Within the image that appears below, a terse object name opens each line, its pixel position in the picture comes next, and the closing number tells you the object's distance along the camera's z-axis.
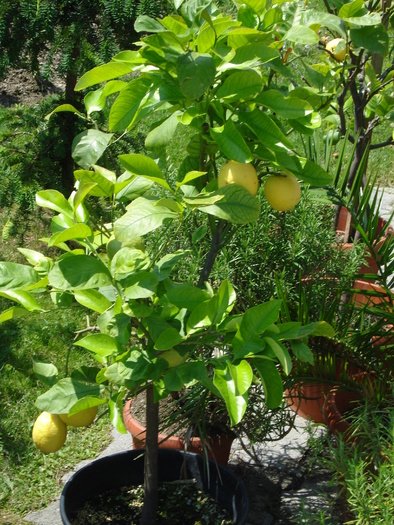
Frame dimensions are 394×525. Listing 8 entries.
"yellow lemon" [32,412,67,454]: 1.74
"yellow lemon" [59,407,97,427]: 1.71
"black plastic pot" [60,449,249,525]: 2.04
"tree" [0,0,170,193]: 3.24
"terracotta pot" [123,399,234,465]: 2.46
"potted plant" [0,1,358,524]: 1.43
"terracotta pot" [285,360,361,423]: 2.36
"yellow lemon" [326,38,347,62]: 2.62
